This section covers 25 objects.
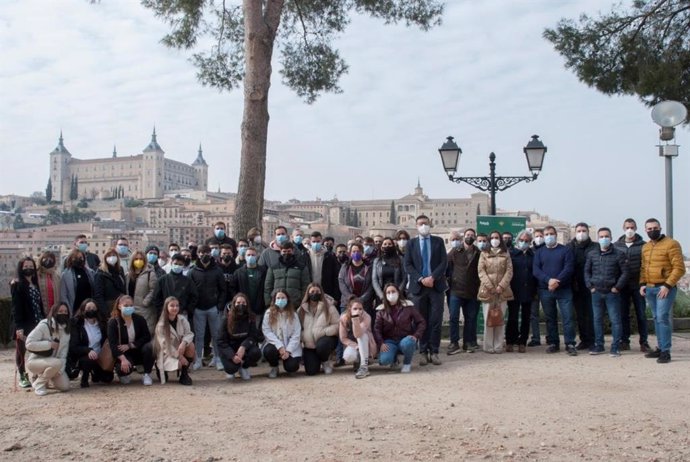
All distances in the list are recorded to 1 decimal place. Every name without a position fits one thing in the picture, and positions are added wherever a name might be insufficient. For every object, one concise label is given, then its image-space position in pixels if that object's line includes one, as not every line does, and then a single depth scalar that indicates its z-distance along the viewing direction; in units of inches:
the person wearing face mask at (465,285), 362.0
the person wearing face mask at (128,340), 286.7
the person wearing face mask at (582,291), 351.9
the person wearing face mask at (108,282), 316.5
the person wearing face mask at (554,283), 344.5
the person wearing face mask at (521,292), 360.5
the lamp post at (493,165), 442.8
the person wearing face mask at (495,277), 351.9
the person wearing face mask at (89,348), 282.8
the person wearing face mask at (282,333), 300.0
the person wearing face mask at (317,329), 303.6
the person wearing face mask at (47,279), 297.6
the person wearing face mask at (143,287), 320.2
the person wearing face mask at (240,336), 295.0
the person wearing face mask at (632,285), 337.4
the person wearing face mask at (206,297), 324.5
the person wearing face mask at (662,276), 308.3
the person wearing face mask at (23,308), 286.0
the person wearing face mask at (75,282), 310.3
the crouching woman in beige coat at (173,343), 287.0
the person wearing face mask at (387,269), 331.9
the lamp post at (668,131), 356.2
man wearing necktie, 338.3
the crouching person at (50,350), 270.4
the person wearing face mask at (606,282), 329.4
